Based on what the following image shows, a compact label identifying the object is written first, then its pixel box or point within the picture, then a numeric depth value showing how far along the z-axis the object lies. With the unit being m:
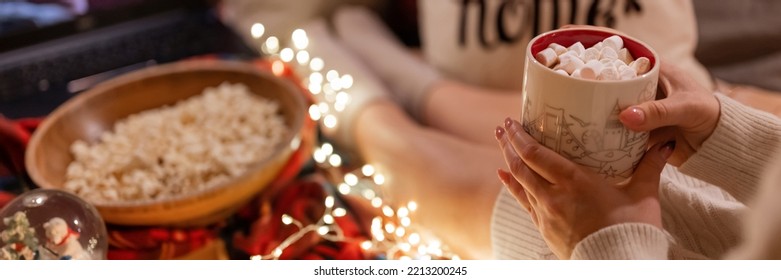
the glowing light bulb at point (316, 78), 1.04
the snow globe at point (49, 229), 0.61
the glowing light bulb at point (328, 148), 0.97
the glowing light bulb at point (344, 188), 0.87
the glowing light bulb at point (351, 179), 0.89
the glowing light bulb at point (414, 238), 0.76
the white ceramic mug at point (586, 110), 0.46
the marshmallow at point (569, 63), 0.47
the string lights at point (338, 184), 0.76
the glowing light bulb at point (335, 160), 0.95
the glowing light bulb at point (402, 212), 0.80
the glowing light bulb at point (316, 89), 1.03
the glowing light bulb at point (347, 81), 1.01
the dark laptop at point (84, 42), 1.08
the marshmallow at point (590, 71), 0.46
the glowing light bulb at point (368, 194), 0.85
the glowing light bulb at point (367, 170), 0.90
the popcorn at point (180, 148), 0.77
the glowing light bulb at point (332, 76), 1.03
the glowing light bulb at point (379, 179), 0.87
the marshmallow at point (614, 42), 0.50
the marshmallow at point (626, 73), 0.46
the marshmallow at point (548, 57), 0.48
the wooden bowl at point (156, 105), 0.72
